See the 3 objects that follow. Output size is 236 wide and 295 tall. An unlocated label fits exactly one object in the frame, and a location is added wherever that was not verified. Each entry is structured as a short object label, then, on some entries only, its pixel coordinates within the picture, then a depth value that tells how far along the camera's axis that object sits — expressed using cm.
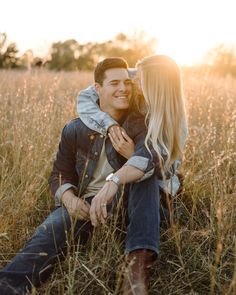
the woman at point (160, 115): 253
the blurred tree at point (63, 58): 2161
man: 215
